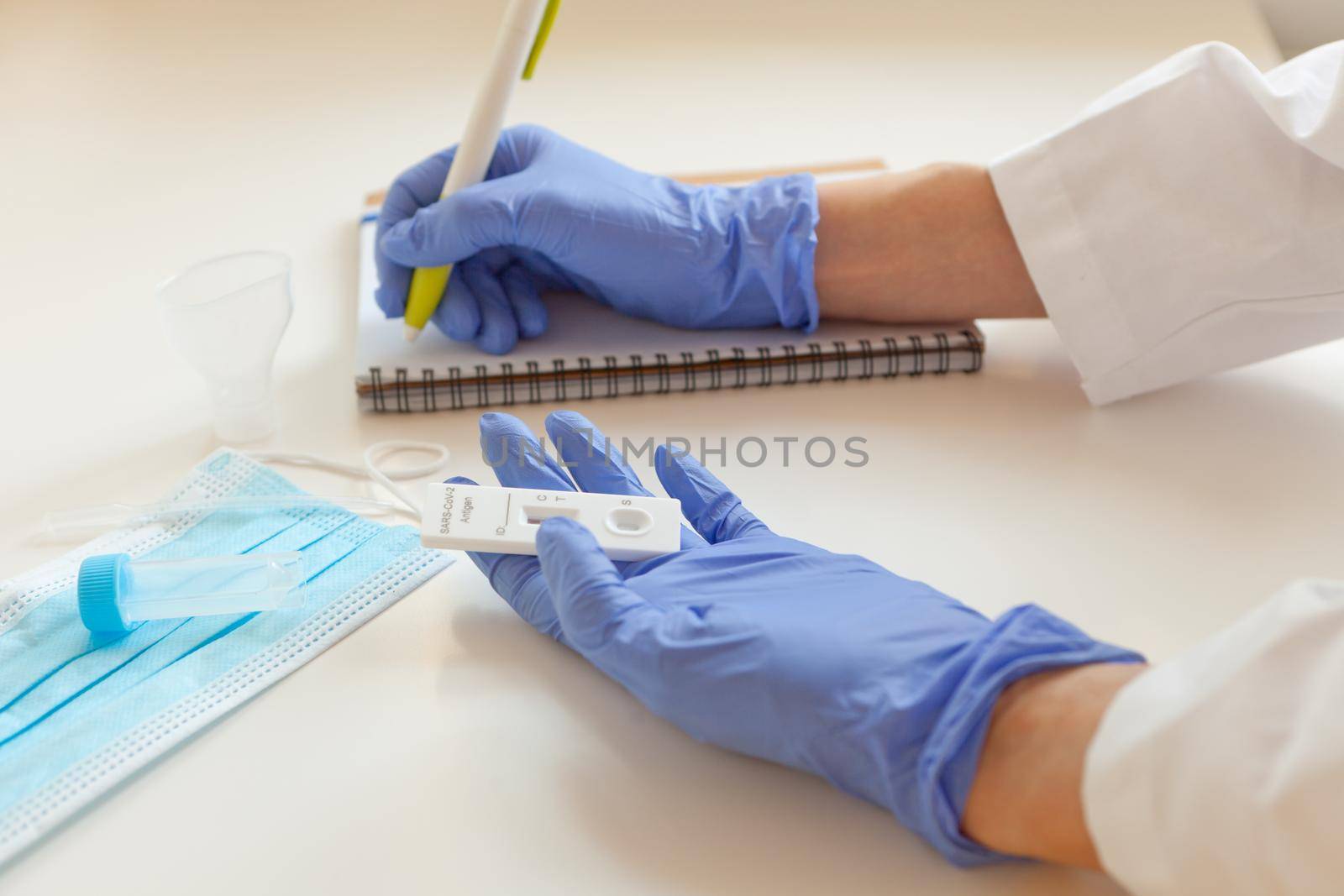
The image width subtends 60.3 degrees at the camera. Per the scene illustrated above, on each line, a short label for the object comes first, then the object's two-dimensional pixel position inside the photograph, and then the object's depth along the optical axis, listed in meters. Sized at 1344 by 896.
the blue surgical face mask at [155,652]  0.74
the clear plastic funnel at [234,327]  1.00
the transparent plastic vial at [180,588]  0.83
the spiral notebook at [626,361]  1.14
